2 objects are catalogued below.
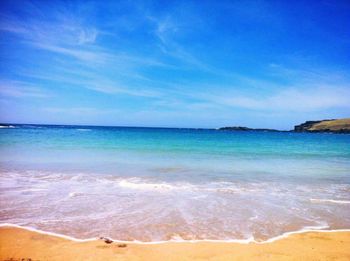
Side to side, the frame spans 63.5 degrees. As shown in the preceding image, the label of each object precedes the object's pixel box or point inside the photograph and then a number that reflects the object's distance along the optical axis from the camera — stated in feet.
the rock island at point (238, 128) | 554.46
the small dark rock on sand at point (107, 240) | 15.71
